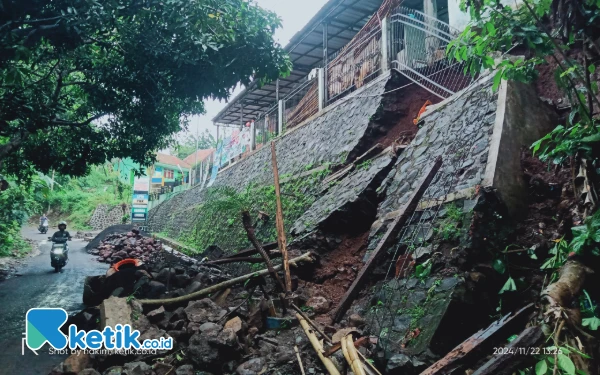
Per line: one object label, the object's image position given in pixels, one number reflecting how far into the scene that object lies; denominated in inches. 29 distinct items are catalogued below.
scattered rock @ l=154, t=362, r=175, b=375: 137.6
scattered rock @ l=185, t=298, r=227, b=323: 173.8
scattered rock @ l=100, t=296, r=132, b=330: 157.6
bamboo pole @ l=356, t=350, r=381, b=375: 108.4
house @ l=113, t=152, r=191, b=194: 1241.8
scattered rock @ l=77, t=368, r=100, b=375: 134.7
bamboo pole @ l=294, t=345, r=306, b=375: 131.7
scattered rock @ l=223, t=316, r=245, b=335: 155.7
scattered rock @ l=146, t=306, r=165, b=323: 174.9
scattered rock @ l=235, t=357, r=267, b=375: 136.6
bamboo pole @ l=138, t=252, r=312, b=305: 192.9
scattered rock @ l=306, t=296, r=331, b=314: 194.2
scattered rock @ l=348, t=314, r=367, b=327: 161.0
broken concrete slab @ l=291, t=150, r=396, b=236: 244.7
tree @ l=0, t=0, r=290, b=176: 174.9
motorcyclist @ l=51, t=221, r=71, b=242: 430.9
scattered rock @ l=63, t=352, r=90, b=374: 140.2
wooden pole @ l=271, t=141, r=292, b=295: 188.5
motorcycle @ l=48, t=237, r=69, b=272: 417.7
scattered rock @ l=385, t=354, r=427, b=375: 120.7
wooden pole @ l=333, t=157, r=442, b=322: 152.4
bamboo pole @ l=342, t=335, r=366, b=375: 100.1
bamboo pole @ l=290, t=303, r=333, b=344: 136.1
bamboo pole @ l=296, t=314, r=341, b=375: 117.5
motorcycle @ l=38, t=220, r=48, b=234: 917.6
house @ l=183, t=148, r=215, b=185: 875.9
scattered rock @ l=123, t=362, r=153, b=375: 134.3
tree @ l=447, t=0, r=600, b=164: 114.4
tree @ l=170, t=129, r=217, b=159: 2010.3
